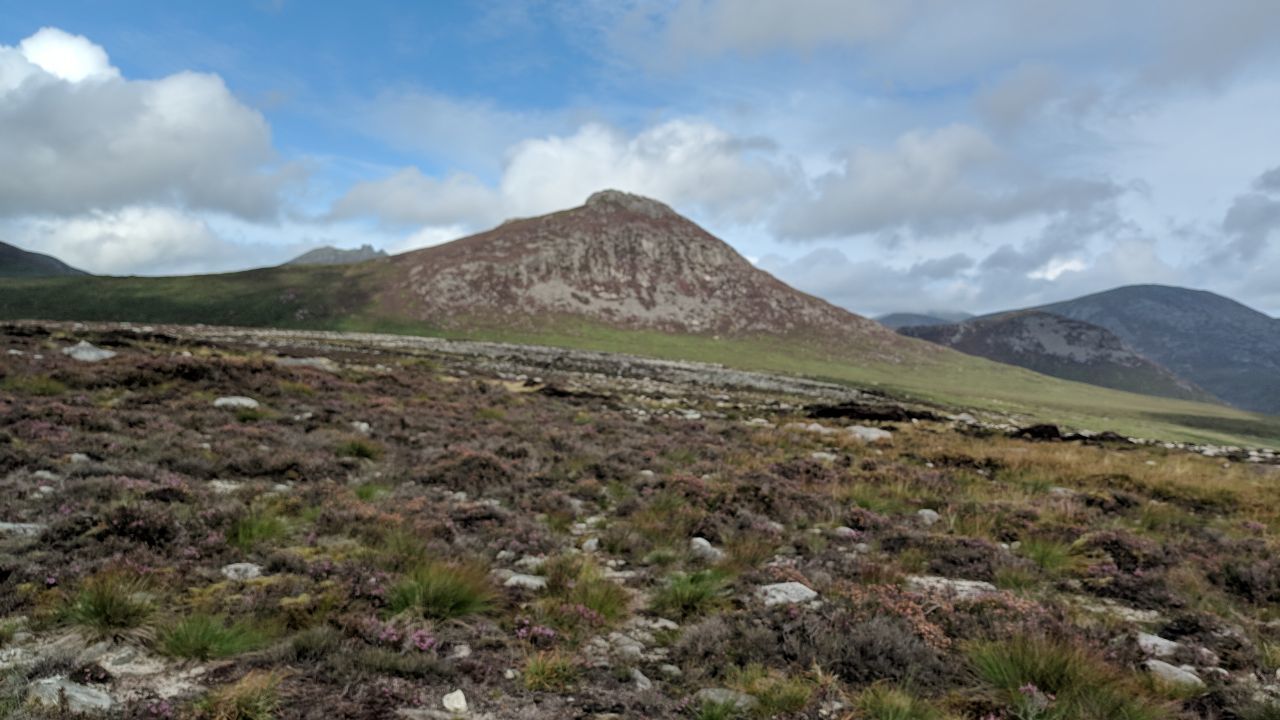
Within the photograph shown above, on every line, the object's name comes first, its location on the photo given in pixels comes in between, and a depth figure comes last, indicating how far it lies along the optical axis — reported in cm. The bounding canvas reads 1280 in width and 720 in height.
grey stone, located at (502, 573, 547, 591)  654
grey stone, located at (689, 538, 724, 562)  791
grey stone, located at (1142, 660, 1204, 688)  488
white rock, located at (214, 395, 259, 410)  1484
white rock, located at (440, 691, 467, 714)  423
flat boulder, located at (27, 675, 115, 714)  368
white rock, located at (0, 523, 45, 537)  637
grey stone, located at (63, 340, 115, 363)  1952
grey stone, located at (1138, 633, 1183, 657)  548
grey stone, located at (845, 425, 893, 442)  1939
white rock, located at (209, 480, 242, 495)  884
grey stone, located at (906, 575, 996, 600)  674
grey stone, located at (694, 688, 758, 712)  444
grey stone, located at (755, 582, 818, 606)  632
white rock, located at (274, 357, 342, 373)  2315
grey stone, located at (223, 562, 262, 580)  607
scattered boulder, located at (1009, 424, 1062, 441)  2395
